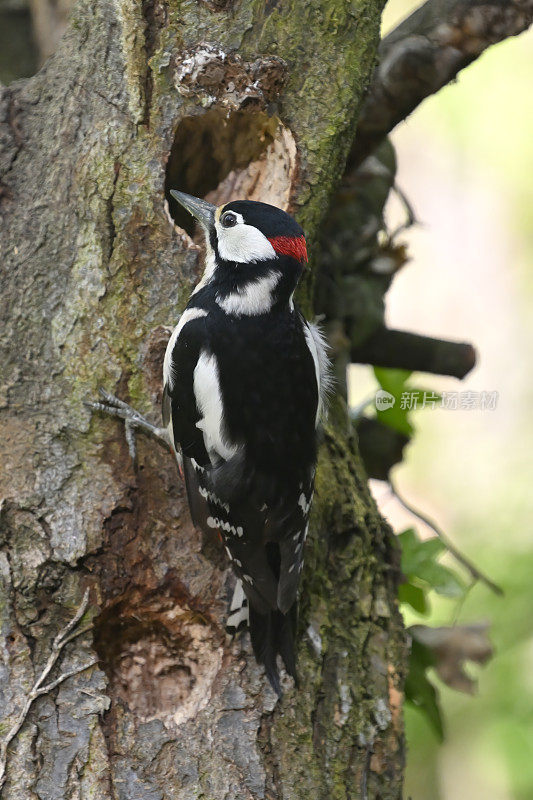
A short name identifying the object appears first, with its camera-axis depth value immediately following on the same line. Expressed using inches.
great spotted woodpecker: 145.7
